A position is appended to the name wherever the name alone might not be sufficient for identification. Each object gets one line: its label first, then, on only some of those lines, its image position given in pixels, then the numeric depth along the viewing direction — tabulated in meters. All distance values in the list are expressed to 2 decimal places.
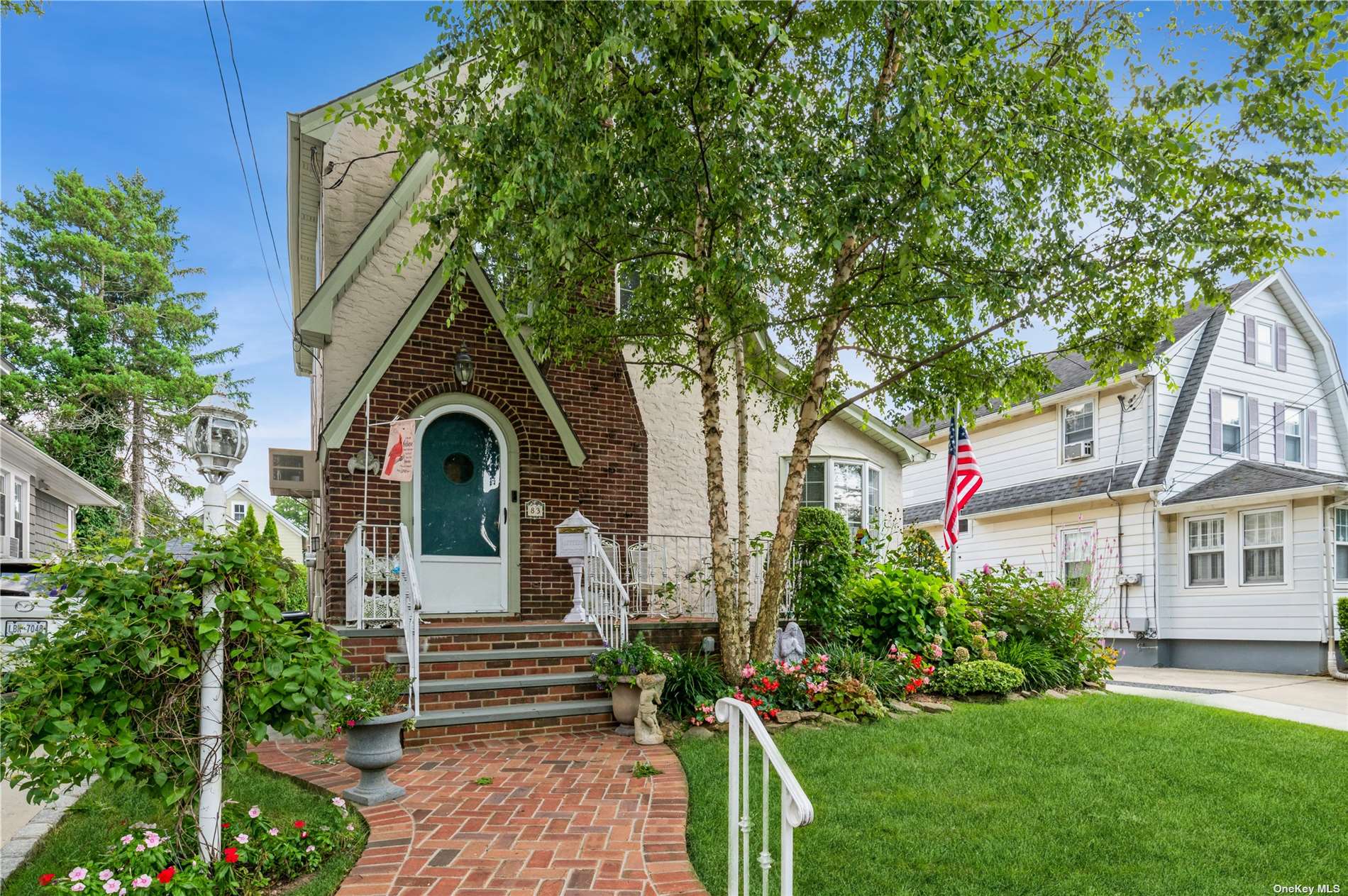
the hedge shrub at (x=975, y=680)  8.48
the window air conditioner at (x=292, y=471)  11.34
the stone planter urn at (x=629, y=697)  7.00
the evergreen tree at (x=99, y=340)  22.67
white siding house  13.74
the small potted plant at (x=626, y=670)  7.21
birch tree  5.64
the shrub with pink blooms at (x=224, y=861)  3.49
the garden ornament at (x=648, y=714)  6.76
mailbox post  9.05
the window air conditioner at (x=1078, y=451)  16.69
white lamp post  3.83
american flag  10.41
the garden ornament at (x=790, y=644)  8.62
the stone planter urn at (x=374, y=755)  5.14
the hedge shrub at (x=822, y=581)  9.38
